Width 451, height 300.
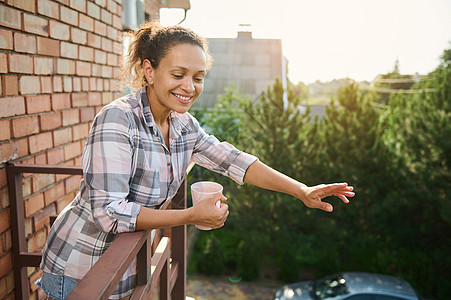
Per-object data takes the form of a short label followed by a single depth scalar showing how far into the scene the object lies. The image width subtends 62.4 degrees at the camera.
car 6.47
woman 1.16
